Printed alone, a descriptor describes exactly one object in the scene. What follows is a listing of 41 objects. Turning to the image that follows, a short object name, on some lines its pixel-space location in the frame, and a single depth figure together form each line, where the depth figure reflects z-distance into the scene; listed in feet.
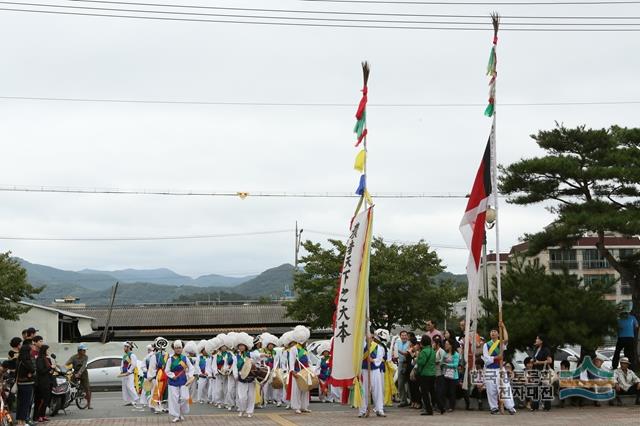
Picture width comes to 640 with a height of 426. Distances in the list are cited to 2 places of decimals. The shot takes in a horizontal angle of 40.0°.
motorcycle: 63.16
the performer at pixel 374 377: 58.03
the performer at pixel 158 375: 68.74
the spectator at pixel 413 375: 64.20
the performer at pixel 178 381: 59.72
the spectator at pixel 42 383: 56.13
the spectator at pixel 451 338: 62.49
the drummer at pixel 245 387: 62.90
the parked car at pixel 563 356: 83.18
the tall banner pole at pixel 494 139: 59.36
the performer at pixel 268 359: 67.72
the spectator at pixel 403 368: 67.72
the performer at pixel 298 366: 64.28
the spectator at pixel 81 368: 69.56
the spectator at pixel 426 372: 59.62
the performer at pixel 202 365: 74.28
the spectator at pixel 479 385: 61.11
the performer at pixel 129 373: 72.90
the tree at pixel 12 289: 130.62
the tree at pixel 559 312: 67.31
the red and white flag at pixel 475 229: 60.29
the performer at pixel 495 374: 59.67
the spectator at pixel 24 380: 50.55
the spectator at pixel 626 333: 69.00
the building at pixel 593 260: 183.85
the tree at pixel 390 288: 133.59
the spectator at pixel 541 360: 61.57
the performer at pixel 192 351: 74.08
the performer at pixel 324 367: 69.72
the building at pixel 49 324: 148.77
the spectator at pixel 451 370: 61.57
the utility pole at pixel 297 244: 199.45
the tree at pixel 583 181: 70.18
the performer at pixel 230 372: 68.23
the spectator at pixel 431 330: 65.56
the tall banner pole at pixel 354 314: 56.13
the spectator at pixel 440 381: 60.64
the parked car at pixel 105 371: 104.68
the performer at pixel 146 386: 70.64
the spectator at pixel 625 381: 63.93
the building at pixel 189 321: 165.58
